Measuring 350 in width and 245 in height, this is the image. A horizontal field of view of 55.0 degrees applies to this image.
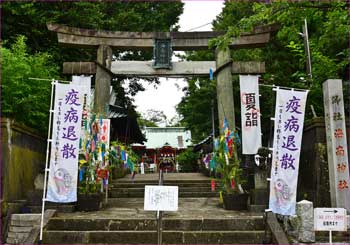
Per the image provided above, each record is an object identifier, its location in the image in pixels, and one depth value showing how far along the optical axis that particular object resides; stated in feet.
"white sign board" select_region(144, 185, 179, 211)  16.89
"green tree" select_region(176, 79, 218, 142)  59.63
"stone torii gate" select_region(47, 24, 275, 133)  34.99
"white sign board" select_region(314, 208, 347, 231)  17.90
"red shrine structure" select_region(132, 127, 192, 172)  87.28
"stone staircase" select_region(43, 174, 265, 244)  20.40
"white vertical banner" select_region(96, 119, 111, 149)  31.62
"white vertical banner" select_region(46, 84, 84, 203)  22.26
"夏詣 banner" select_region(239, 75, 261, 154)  31.32
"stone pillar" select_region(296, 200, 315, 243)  19.56
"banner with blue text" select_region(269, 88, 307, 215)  20.72
